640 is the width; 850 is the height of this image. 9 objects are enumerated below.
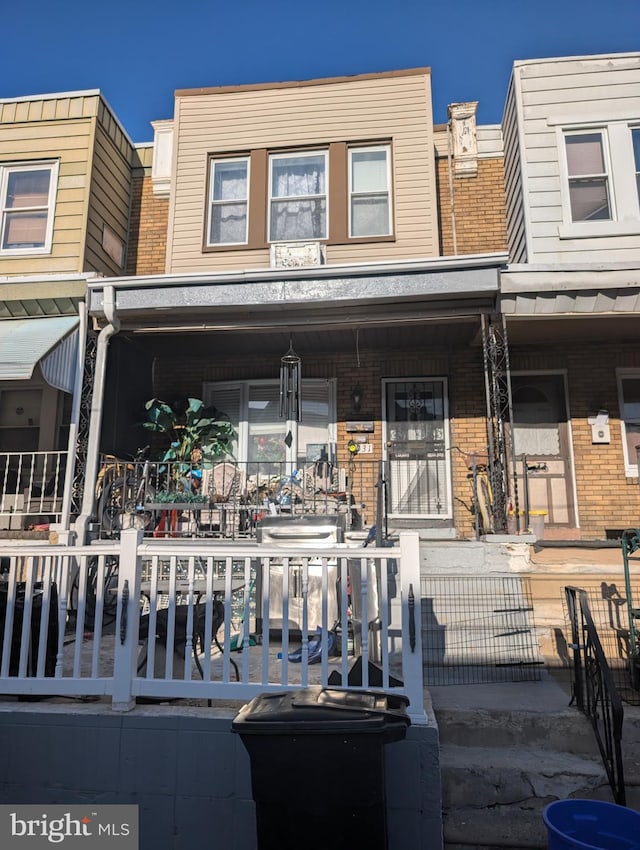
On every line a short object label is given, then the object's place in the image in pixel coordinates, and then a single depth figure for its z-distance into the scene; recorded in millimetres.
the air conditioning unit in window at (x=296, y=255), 8477
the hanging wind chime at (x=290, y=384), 8133
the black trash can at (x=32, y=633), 3816
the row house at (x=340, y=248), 8508
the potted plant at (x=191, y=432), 8555
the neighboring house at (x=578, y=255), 7926
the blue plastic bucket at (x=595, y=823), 2473
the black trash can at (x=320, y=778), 2354
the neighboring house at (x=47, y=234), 8078
